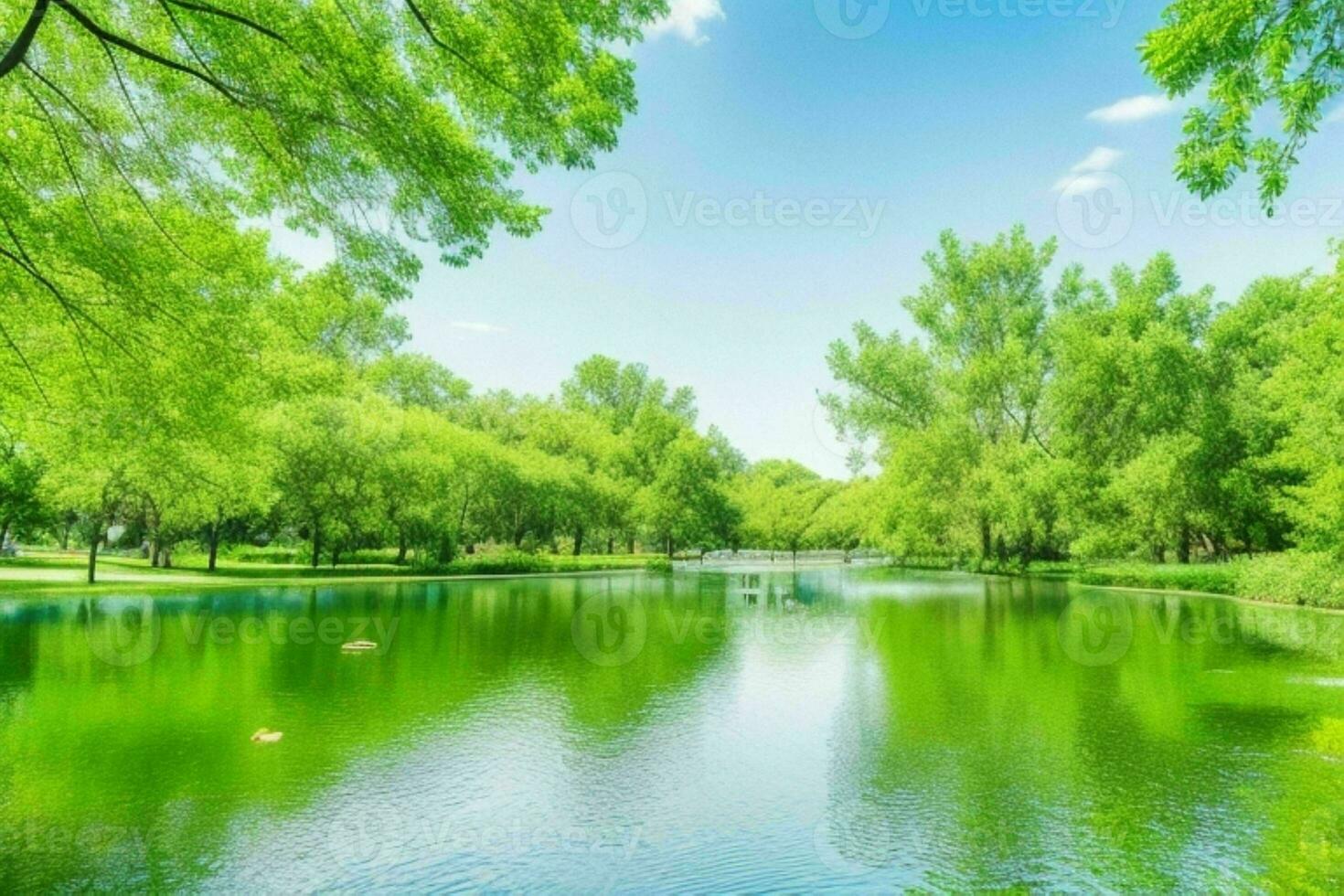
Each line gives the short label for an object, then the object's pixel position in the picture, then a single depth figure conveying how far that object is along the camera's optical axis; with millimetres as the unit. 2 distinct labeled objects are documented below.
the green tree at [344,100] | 8633
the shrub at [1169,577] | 36531
